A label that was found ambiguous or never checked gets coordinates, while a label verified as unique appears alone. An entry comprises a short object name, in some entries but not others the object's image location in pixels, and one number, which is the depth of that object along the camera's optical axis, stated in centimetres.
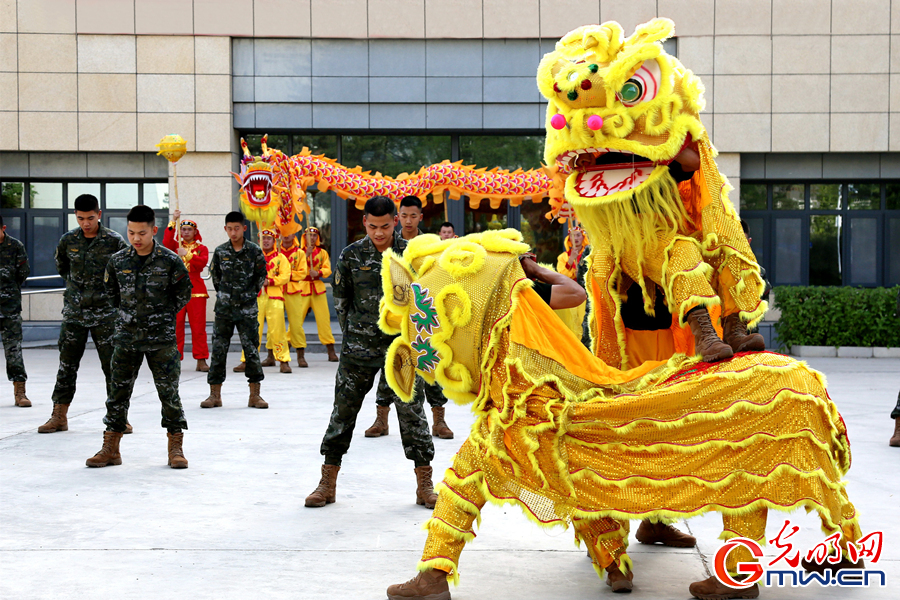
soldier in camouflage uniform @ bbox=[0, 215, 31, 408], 884
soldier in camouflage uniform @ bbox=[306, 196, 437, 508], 523
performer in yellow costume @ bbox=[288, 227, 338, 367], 1263
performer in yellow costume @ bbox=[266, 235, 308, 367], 1248
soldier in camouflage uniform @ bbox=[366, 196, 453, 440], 725
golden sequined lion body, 342
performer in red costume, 1191
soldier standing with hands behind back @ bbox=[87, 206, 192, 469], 614
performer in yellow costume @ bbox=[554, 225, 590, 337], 1138
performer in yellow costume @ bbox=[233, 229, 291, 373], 1196
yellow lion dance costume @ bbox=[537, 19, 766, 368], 371
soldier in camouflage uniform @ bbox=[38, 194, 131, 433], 732
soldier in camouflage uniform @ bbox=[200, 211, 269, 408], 904
